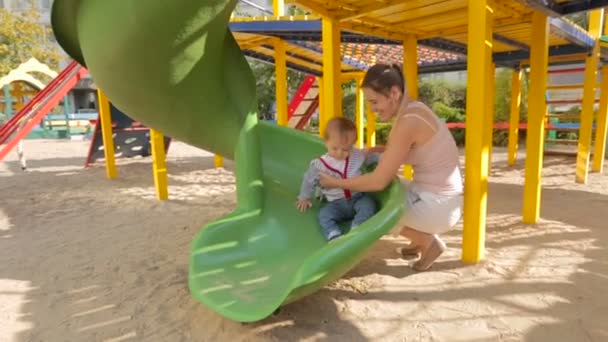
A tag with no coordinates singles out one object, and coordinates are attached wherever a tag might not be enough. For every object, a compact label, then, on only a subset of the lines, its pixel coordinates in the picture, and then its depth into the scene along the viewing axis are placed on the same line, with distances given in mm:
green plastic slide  2189
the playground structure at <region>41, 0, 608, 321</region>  2250
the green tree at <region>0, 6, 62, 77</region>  20625
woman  2520
